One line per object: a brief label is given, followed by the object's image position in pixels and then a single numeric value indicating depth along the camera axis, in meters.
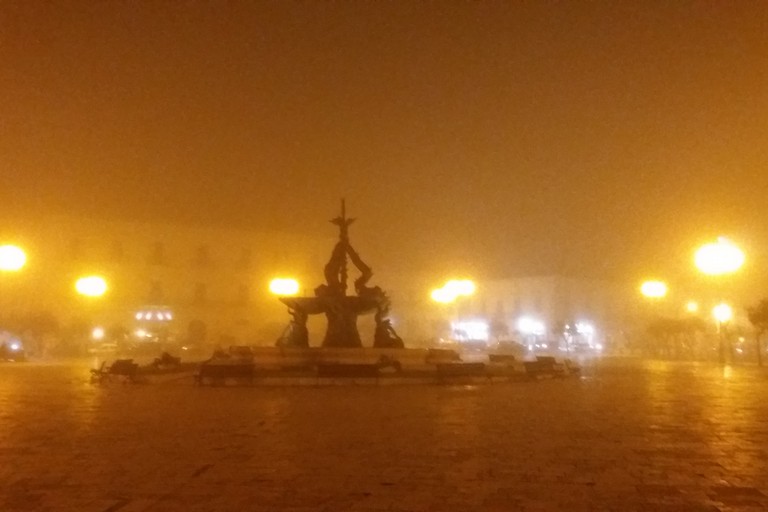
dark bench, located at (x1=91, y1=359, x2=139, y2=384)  21.11
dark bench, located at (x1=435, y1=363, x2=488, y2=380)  20.22
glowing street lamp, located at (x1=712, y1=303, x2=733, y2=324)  42.21
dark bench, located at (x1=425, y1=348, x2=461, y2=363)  25.08
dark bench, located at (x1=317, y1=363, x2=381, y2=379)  19.83
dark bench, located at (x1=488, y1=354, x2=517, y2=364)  27.69
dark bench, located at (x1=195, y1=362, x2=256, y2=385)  19.72
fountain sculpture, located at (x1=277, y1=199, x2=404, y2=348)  25.59
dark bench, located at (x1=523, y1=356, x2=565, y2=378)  22.91
